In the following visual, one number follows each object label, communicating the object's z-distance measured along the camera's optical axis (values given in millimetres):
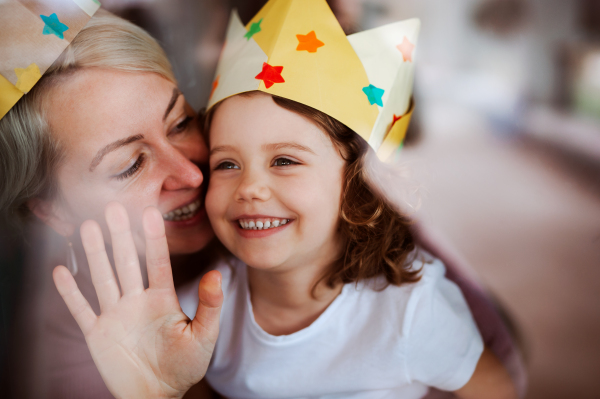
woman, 502
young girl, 546
